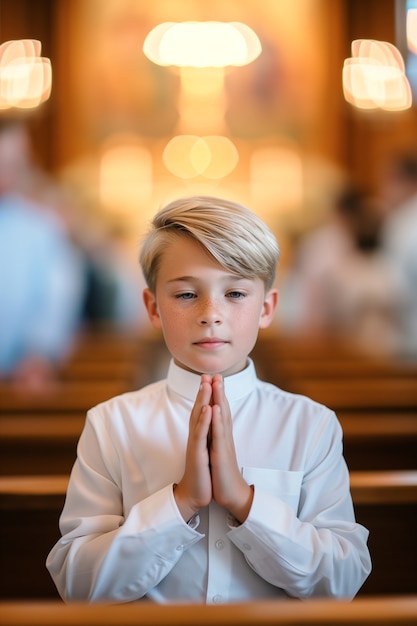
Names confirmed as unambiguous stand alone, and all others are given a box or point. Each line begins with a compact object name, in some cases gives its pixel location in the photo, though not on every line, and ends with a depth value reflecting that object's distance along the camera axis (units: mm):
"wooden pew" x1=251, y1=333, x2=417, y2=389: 4004
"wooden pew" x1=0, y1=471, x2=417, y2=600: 1900
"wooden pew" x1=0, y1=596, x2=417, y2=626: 943
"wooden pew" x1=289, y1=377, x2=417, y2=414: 3107
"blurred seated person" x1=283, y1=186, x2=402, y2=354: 5500
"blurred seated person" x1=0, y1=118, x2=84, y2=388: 2754
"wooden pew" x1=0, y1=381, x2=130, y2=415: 3000
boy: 1199
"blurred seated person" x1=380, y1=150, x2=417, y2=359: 4395
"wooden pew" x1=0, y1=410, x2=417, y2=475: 2510
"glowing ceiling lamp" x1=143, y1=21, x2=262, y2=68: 10562
